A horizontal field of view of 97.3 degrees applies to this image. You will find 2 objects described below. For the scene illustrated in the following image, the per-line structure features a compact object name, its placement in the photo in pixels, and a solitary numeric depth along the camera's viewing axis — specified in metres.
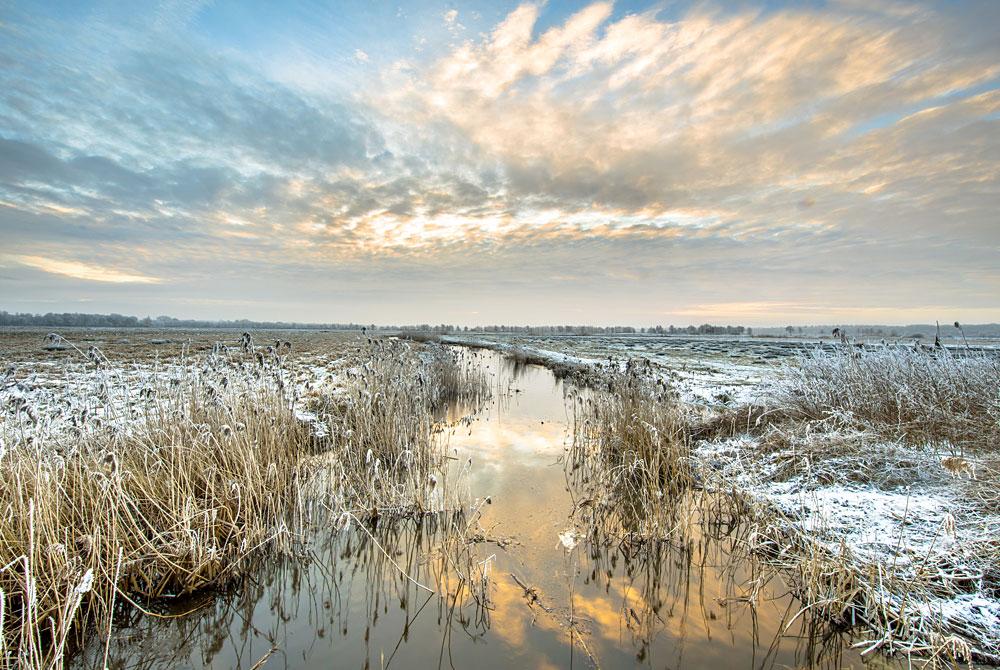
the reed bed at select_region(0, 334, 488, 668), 3.83
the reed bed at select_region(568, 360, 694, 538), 6.38
